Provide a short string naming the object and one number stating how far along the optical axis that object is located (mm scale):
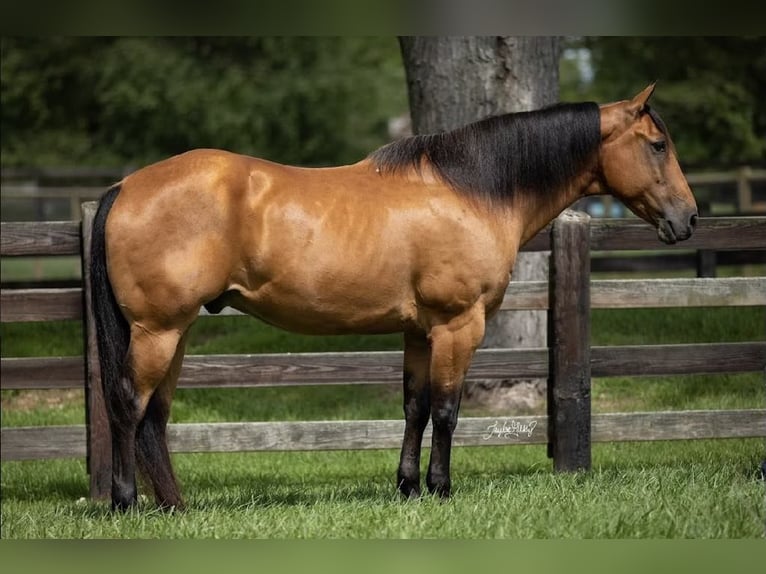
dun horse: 10023
